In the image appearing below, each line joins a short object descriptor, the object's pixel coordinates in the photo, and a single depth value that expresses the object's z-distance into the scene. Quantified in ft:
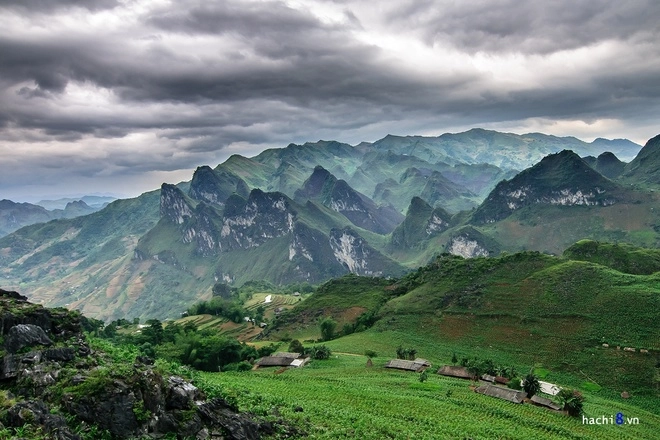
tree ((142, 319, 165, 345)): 362.53
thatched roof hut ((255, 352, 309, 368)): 256.11
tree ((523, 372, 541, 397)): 206.69
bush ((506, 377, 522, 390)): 217.97
